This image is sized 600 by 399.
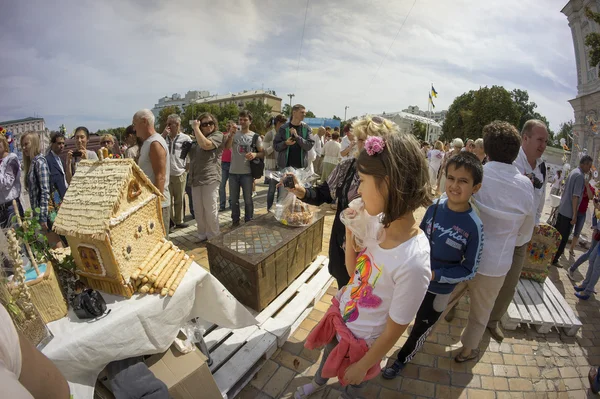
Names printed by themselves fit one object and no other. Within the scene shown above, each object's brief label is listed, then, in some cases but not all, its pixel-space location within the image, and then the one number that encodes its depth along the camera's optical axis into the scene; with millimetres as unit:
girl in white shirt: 1140
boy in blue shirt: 1924
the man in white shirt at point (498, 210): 2115
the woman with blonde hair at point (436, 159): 9070
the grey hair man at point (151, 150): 2926
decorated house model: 1264
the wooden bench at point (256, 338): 1960
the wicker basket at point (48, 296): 1146
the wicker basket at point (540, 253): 3318
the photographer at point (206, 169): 4012
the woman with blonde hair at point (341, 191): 1846
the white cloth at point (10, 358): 512
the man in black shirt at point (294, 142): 4488
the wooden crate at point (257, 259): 2453
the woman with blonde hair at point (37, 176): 3445
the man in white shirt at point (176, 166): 4457
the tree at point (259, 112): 47000
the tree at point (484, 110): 28906
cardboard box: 1419
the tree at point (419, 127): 48538
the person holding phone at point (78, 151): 3980
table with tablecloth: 1121
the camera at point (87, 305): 1219
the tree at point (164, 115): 43347
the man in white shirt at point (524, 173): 2561
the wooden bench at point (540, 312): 2793
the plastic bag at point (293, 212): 3111
